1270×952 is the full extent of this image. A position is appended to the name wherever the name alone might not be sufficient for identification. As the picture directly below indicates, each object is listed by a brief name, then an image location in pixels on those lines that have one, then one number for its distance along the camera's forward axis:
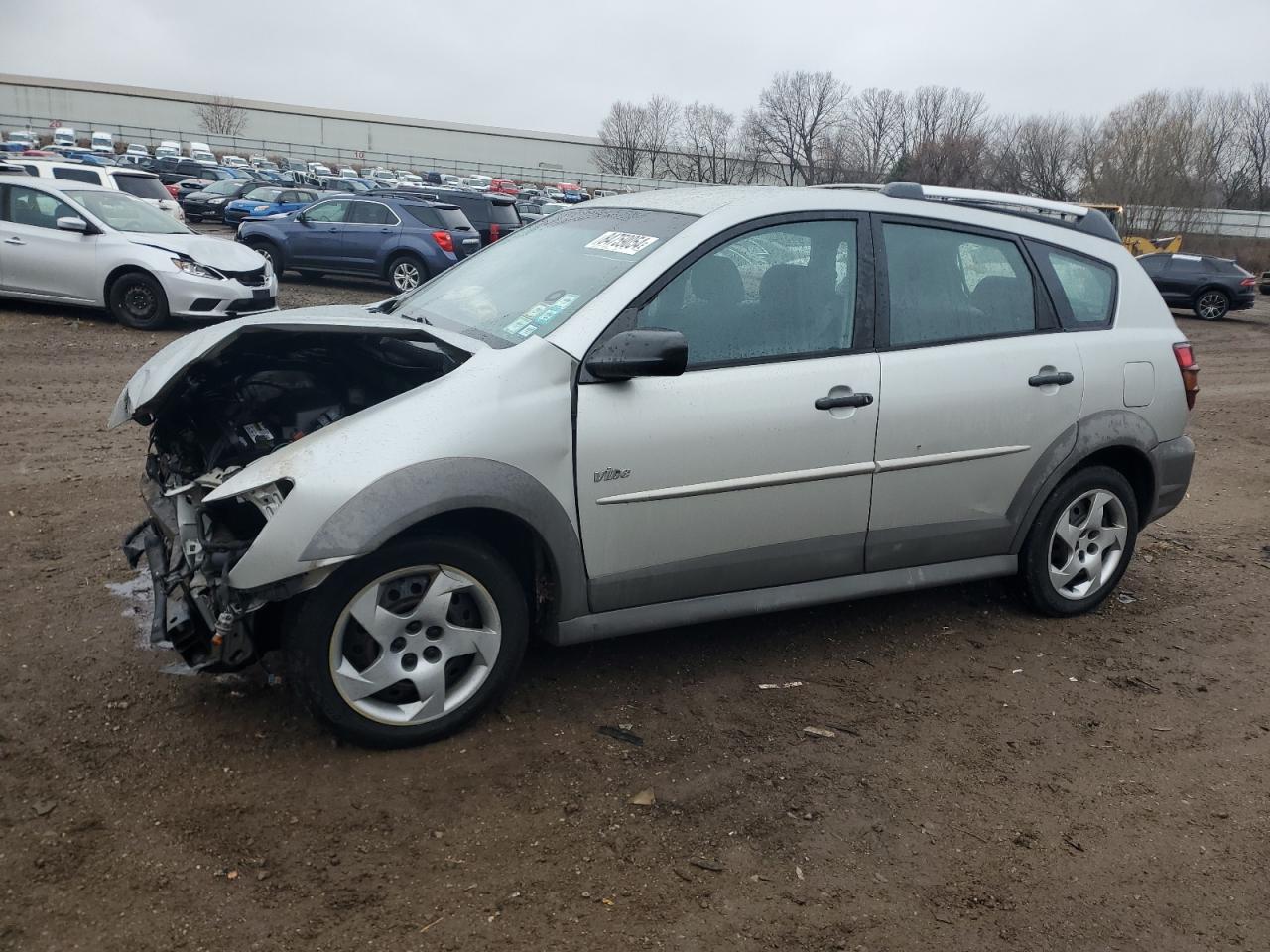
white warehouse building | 80.19
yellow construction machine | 30.68
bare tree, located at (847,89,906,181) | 68.69
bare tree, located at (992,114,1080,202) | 51.41
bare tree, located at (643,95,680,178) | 82.19
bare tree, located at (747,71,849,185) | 71.75
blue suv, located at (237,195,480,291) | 17.08
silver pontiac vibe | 3.29
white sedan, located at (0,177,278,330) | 11.64
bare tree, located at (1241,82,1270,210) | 65.89
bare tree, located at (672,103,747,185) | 72.19
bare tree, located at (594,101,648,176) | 83.56
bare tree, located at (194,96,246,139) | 86.50
